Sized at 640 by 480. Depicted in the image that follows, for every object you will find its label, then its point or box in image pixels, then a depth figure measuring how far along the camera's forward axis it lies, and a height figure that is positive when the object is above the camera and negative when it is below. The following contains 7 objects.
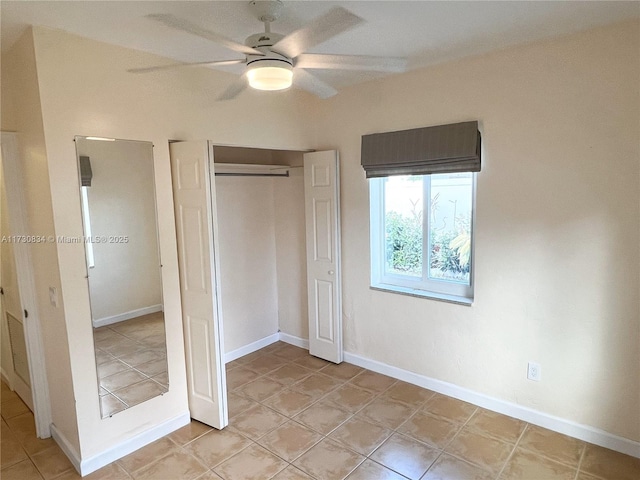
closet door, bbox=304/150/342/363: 3.61 -0.56
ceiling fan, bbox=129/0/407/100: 1.53 +0.62
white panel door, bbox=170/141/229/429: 2.62 -0.58
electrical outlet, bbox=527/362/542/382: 2.73 -1.27
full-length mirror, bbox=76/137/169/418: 2.42 -0.46
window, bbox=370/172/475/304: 3.09 -0.38
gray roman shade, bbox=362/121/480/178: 2.80 +0.29
